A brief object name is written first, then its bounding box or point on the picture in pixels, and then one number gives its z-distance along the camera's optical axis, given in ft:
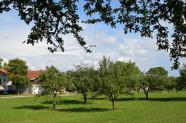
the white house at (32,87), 172.32
